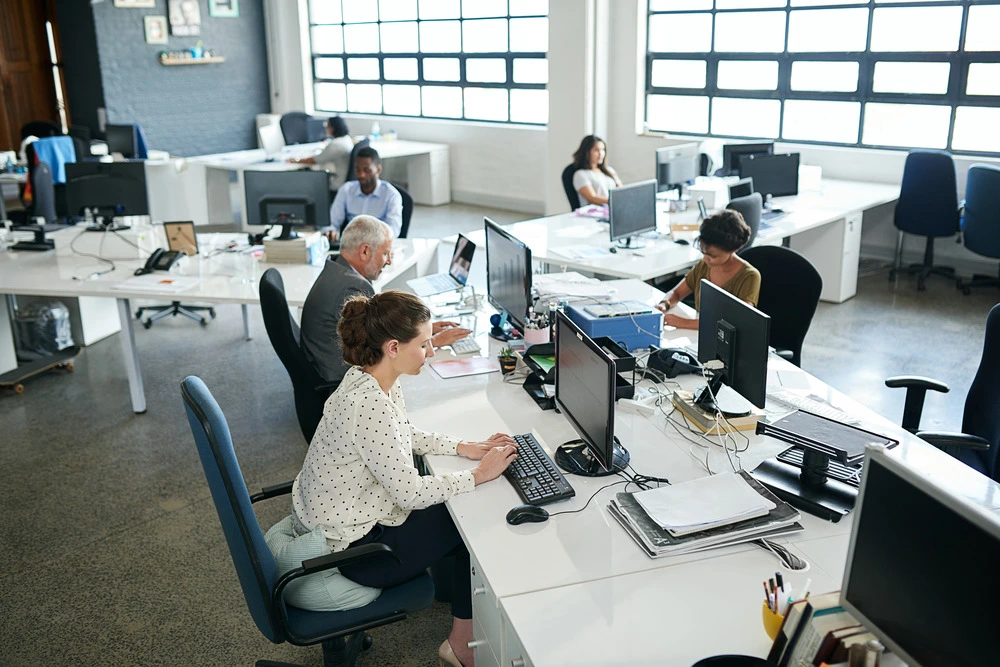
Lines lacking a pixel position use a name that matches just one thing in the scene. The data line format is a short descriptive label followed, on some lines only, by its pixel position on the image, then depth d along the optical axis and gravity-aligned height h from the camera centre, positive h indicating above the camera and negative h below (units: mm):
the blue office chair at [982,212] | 5926 -937
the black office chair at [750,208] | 4891 -732
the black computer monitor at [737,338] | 2561 -793
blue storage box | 3318 -933
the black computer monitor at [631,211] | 5031 -772
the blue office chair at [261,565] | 2031 -1148
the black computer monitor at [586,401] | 2311 -906
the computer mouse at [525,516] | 2227 -1086
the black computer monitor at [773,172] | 6352 -699
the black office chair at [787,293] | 3719 -915
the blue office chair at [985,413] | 2830 -1107
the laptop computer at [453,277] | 4160 -968
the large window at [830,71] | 6770 +29
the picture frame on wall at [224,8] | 10938 +904
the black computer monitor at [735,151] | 6656 -565
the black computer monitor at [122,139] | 8914 -555
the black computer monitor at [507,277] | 3369 -793
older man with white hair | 3438 -849
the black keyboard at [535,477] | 2328 -1074
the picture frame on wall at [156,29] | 10469 +630
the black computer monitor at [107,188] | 5172 -606
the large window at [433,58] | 9539 +251
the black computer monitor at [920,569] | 1347 -809
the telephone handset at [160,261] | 4727 -944
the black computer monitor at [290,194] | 4969 -625
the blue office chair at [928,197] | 6324 -890
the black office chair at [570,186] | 6555 -799
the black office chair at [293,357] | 3365 -1050
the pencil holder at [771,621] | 1717 -1050
